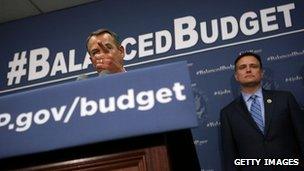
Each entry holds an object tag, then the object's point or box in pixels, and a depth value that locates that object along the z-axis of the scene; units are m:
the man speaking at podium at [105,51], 1.52
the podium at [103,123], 0.68
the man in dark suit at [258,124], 2.15
